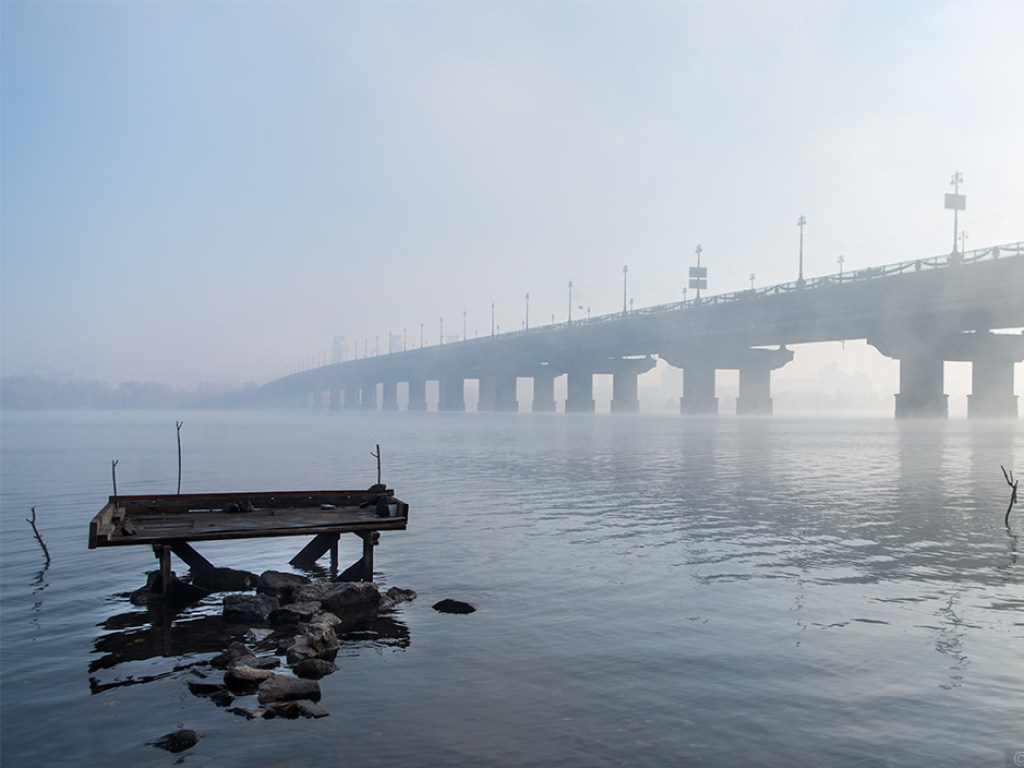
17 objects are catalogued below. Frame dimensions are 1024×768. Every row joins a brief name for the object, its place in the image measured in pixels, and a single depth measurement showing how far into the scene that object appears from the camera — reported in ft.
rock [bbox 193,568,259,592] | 52.08
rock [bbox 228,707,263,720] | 30.01
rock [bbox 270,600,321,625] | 43.09
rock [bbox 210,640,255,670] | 35.73
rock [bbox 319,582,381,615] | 45.98
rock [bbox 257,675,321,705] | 31.66
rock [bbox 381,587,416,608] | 47.40
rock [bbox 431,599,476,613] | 44.68
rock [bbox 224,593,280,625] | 43.86
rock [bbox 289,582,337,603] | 47.21
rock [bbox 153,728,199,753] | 27.55
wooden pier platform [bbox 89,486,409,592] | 49.49
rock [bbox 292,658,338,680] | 34.49
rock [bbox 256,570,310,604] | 48.60
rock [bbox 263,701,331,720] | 30.12
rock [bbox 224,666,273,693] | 32.78
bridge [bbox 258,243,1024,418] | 263.90
